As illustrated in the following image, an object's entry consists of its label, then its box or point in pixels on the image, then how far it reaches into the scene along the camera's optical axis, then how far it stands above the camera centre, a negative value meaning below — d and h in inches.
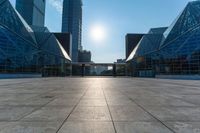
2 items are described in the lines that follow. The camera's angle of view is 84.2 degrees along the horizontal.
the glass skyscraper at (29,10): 4068.0 +2265.8
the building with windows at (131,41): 2831.3 +771.9
